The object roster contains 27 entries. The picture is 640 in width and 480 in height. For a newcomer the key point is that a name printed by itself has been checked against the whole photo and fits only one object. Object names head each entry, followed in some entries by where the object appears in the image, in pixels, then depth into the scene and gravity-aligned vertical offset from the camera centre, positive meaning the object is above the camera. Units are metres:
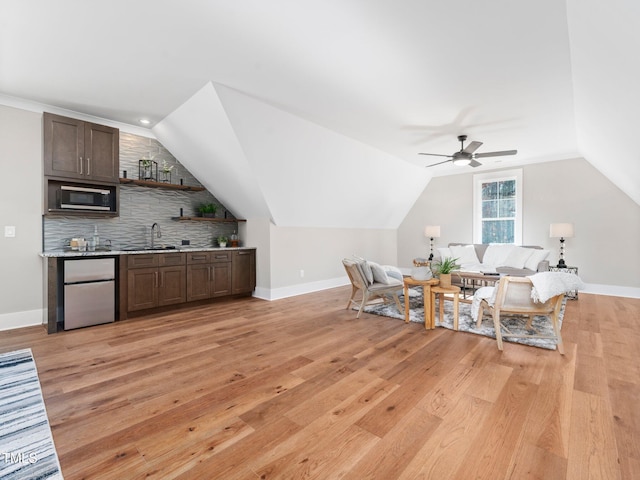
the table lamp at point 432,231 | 7.29 +0.16
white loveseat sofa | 5.40 -0.39
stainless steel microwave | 3.86 +0.51
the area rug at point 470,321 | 3.21 -1.06
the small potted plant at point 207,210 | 5.41 +0.48
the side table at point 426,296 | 3.63 -0.72
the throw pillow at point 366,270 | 4.11 -0.44
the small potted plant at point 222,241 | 5.50 -0.07
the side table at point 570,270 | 5.30 -0.58
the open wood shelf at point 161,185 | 4.39 +0.81
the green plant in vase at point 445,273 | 3.75 -0.44
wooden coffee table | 4.79 -0.62
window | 6.62 +0.69
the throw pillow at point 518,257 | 5.57 -0.35
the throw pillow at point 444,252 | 6.46 -0.31
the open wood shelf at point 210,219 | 5.11 +0.31
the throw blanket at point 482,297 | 3.15 -0.64
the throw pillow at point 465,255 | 6.36 -0.36
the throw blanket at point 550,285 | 2.78 -0.43
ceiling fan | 4.35 +1.26
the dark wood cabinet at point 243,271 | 5.21 -0.60
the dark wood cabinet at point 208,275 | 4.66 -0.60
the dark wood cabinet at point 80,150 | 3.75 +1.12
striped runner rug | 1.48 -1.12
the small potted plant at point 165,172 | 4.94 +1.06
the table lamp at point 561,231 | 5.42 +0.12
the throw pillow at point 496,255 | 5.95 -0.34
